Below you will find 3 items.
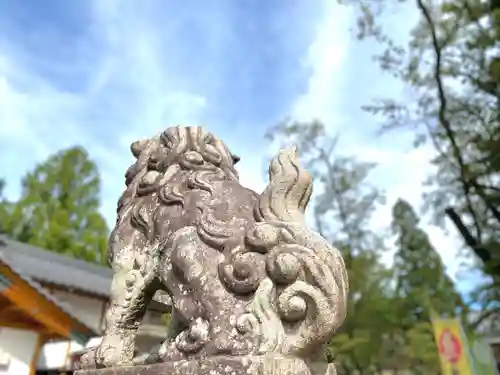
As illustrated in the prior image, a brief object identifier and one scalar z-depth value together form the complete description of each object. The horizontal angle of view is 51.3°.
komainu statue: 2.02
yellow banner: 9.19
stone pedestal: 1.91
